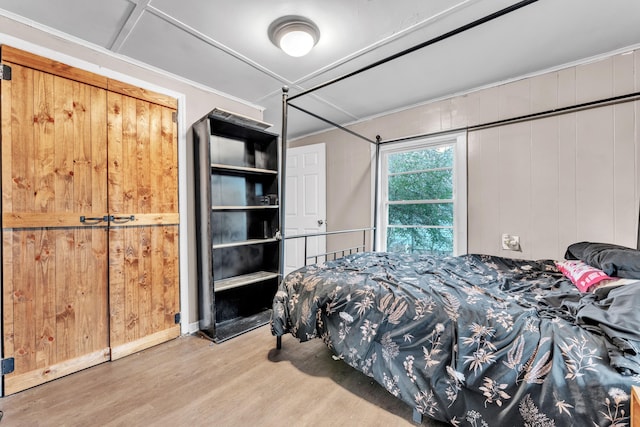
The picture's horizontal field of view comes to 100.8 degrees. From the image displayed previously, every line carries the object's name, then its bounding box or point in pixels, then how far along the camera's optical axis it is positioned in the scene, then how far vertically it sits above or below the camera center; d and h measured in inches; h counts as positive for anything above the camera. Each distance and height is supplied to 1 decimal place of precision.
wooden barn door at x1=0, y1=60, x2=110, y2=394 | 64.9 -3.6
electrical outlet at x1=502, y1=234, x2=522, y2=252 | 97.3 -12.0
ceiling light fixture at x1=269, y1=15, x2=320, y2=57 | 67.7 +47.5
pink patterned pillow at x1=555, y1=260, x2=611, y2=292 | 56.6 -14.7
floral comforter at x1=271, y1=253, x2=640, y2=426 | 36.9 -23.0
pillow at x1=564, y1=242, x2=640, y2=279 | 55.1 -11.3
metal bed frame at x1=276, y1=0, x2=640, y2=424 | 53.2 +33.1
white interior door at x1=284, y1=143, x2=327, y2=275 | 143.6 +6.3
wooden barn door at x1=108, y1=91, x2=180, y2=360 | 81.0 -3.9
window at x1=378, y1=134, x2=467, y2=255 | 111.7 +6.8
